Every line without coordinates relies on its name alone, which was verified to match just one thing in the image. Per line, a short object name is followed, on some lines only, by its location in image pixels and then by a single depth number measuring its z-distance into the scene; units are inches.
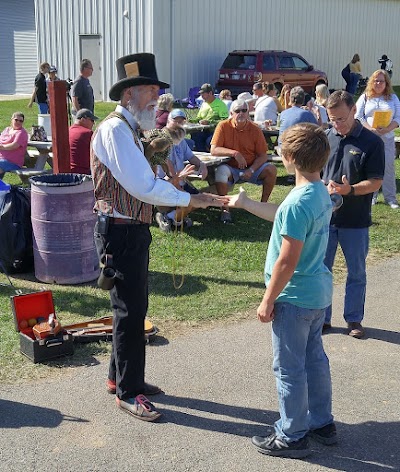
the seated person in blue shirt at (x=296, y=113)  372.5
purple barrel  245.8
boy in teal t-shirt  132.4
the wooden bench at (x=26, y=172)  399.2
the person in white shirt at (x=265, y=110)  512.1
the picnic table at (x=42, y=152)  424.2
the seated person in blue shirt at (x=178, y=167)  321.7
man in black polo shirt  193.3
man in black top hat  142.3
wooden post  267.7
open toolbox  187.3
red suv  905.5
